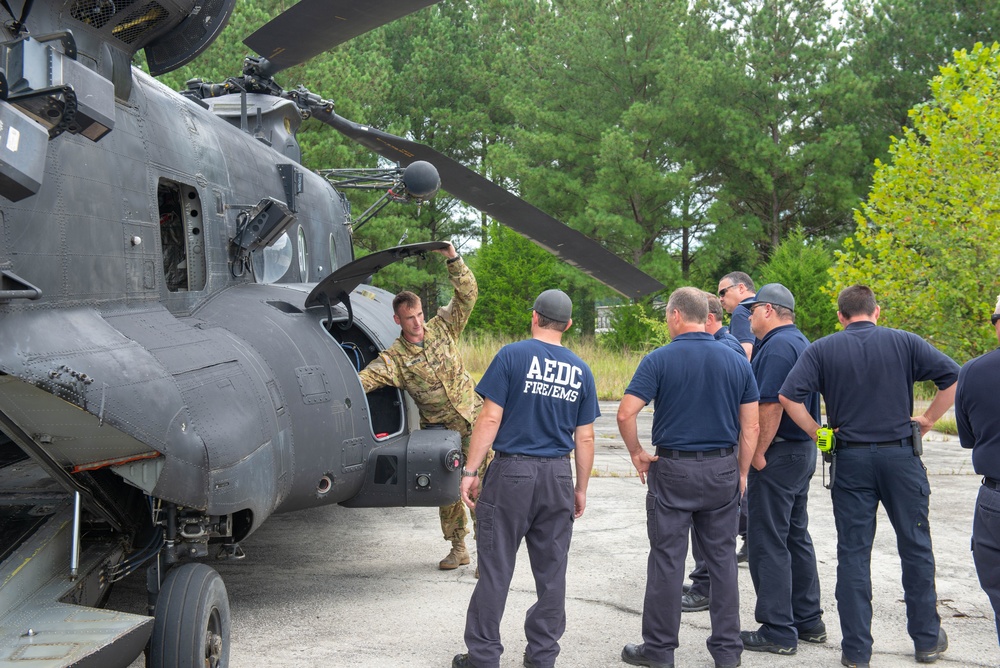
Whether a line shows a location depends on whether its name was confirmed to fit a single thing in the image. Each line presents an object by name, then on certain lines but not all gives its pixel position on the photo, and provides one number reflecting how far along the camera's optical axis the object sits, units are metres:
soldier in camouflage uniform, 5.81
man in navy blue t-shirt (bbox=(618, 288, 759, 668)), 4.54
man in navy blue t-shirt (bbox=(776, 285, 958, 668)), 4.57
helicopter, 3.36
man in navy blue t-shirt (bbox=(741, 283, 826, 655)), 4.82
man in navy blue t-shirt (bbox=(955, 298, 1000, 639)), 4.04
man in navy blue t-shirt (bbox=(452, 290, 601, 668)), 4.39
